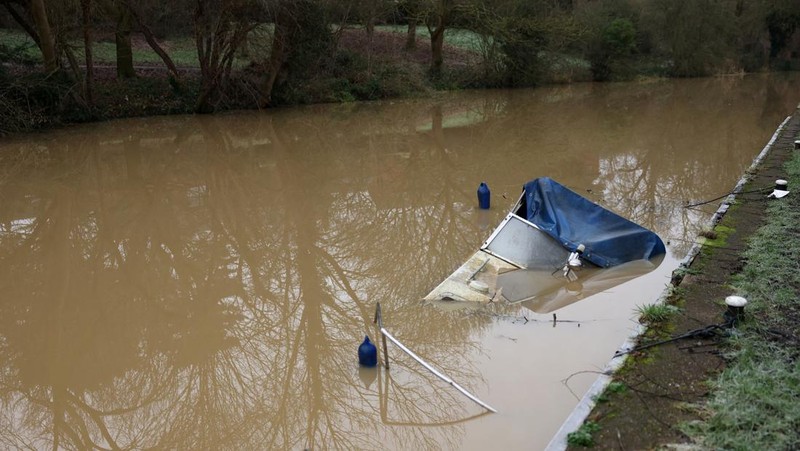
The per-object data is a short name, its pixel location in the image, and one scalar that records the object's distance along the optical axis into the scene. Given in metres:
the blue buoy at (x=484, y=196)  11.16
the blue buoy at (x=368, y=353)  5.80
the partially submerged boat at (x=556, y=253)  7.78
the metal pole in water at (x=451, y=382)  5.24
